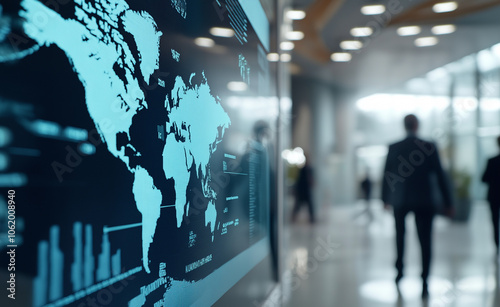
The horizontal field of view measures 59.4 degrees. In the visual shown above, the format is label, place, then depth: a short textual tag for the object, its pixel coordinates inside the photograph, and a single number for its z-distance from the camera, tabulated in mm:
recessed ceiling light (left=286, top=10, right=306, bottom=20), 9473
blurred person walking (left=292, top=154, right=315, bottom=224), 12445
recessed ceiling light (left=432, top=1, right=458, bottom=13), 9112
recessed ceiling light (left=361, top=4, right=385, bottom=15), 8844
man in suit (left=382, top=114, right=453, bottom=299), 4656
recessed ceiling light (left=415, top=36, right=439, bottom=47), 11438
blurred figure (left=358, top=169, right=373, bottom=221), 14609
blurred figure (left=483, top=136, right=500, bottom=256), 5957
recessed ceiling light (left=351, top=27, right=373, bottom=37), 10720
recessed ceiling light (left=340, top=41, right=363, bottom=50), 12270
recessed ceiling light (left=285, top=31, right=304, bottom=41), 11367
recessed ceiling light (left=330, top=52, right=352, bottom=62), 13874
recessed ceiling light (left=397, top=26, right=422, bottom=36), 10671
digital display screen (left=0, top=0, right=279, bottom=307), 931
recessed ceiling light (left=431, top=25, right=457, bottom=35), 10414
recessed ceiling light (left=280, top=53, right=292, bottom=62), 13478
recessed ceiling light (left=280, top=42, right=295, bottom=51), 12616
